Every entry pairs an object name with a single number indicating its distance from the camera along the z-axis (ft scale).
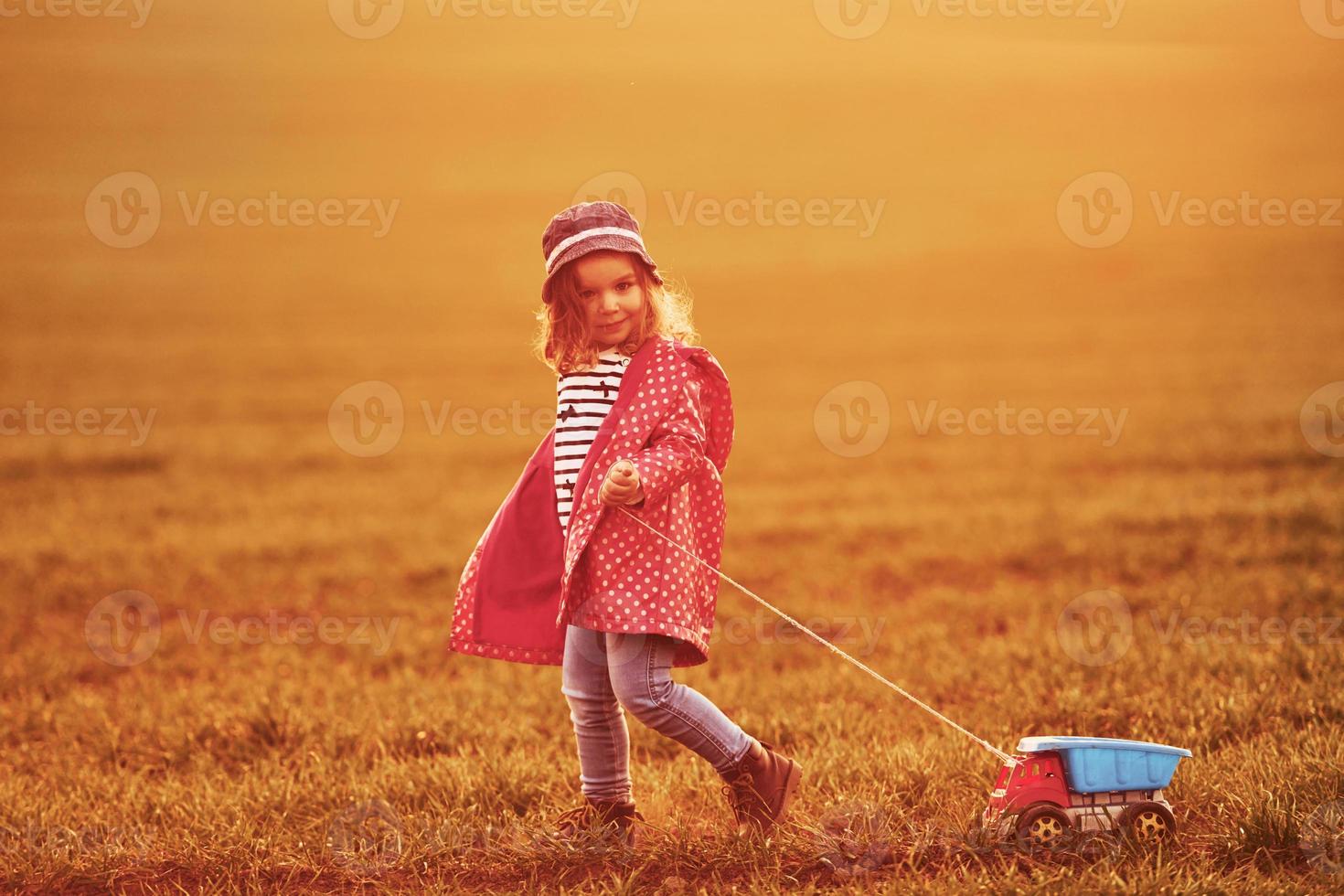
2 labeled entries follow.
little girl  24.18
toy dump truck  23.65
